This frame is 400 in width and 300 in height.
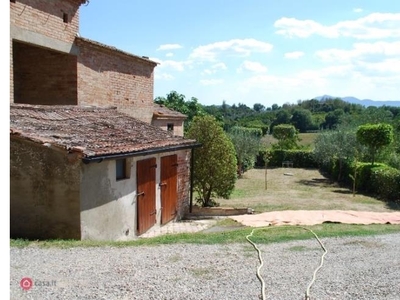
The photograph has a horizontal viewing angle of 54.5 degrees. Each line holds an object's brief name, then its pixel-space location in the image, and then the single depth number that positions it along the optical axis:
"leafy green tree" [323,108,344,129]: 88.62
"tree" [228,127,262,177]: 34.09
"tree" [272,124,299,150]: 47.88
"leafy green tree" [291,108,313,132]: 91.81
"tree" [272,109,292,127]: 92.75
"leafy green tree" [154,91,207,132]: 37.31
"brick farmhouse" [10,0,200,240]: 8.60
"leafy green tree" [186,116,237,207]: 17.77
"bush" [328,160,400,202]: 22.19
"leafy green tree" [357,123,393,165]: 25.95
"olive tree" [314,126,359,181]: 31.92
